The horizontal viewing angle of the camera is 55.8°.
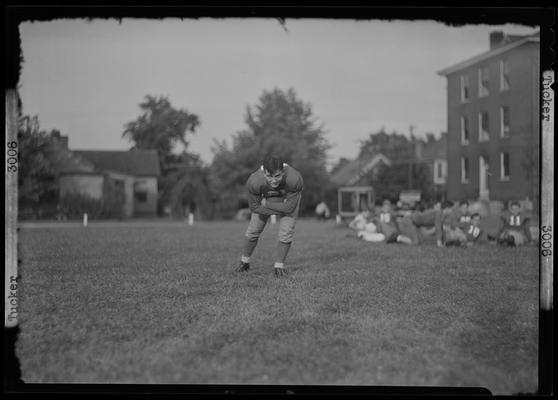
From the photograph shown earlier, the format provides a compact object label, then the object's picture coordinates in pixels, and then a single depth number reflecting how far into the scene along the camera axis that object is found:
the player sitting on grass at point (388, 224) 9.21
